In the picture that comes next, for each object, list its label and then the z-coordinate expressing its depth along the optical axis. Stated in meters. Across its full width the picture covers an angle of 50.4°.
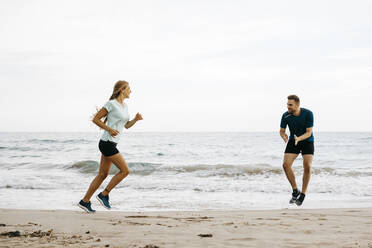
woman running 5.36
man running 6.75
